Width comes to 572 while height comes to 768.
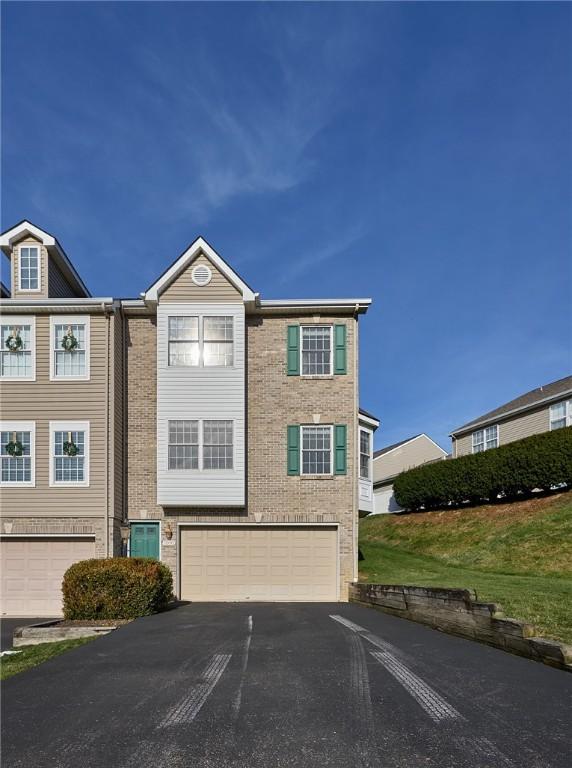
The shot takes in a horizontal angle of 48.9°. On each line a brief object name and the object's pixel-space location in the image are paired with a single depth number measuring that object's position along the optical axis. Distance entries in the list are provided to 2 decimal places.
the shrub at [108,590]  13.52
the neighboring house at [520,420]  27.80
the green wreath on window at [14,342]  18.41
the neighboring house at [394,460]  37.75
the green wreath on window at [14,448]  17.95
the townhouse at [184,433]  18.08
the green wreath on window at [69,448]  17.98
